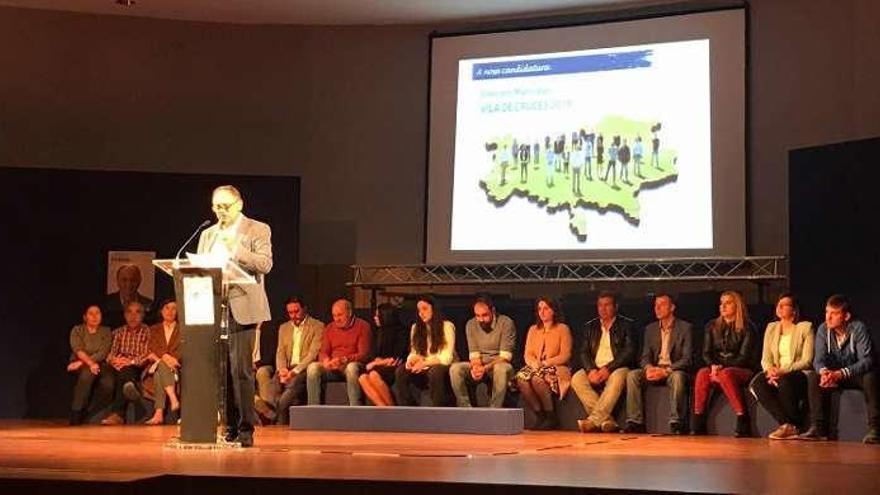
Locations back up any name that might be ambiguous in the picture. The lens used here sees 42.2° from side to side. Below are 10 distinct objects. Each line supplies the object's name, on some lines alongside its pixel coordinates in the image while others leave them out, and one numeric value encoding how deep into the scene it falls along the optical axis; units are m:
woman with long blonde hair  7.79
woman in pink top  8.42
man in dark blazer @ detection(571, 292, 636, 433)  8.12
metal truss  8.60
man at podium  5.23
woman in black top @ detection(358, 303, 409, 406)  8.70
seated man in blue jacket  7.20
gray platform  7.50
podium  5.16
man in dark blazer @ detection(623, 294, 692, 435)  7.98
